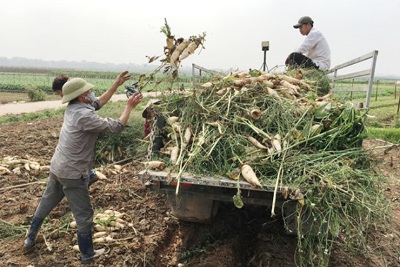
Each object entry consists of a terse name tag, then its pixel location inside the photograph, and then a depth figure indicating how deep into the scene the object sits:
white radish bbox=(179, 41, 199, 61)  3.60
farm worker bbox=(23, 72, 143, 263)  3.26
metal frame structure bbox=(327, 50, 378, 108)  3.98
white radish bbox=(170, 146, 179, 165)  3.01
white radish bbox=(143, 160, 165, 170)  2.93
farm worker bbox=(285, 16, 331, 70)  6.29
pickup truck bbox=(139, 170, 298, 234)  2.66
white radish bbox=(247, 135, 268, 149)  2.99
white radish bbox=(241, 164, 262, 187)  2.56
